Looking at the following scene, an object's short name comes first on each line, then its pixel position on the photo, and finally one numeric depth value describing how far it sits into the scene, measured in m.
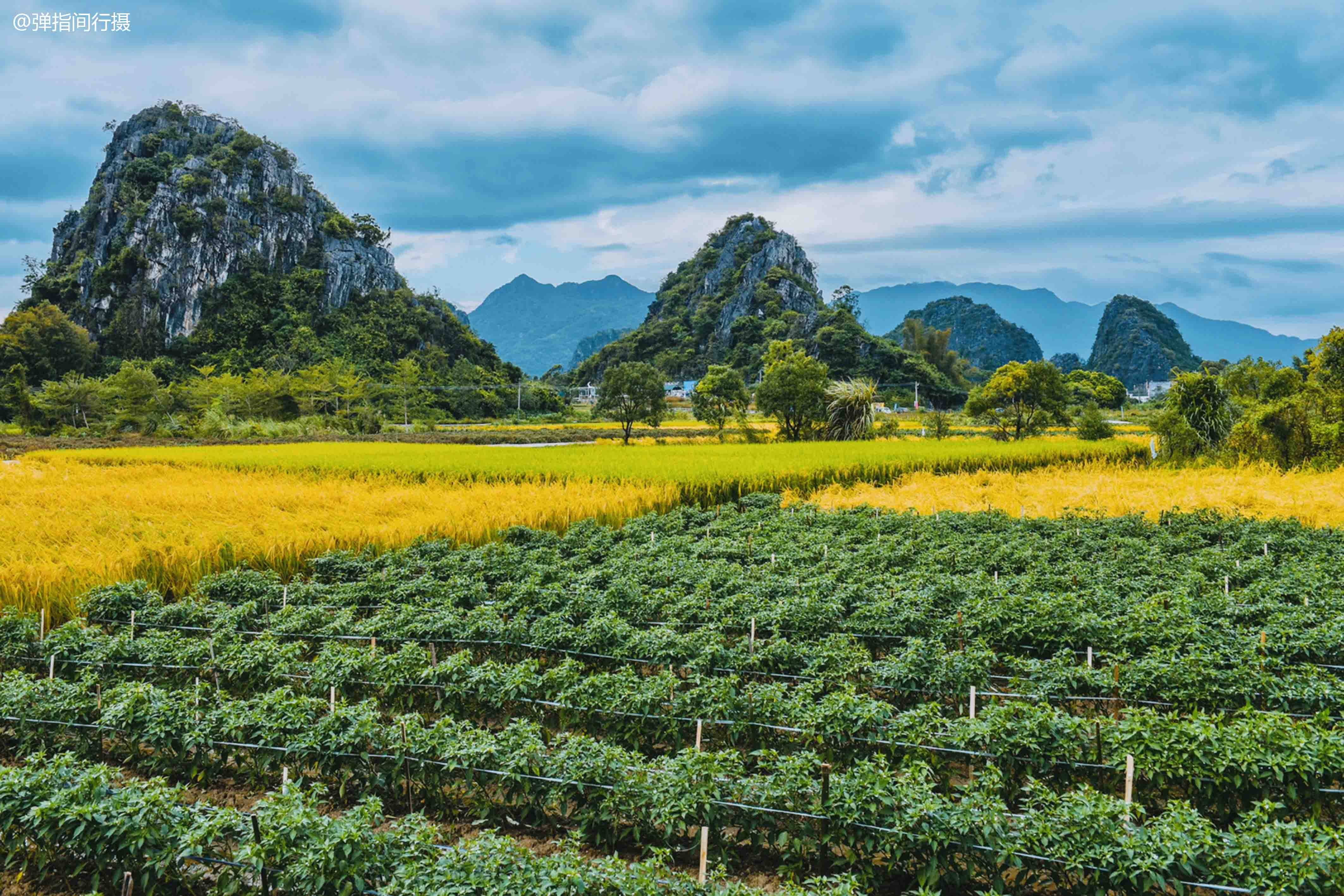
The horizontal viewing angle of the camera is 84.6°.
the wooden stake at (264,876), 4.18
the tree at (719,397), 49.09
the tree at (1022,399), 41.31
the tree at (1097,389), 86.88
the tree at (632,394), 40.50
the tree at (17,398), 57.56
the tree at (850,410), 38.78
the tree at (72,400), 54.09
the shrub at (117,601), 9.42
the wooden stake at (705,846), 4.34
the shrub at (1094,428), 40.28
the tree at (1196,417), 29.78
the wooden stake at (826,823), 4.72
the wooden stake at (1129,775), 4.92
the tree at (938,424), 45.44
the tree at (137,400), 52.69
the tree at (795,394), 39.44
